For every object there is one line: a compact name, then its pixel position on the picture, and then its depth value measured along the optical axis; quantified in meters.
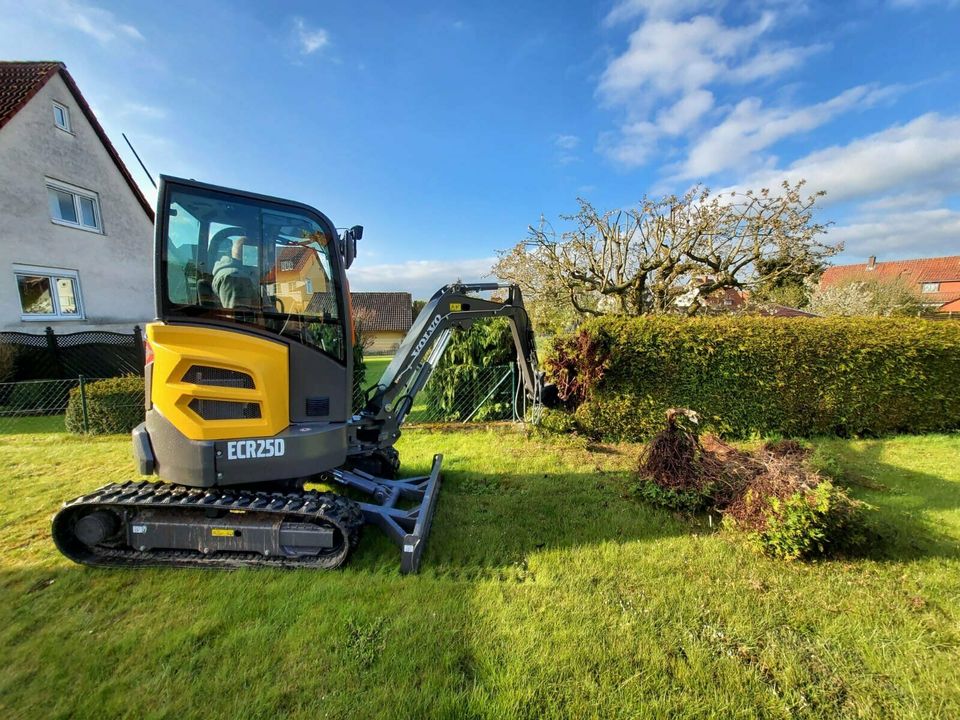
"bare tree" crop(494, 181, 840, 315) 10.31
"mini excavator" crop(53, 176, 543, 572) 2.90
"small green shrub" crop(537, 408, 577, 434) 6.66
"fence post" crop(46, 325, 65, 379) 9.70
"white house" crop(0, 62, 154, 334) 9.97
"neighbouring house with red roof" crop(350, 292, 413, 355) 37.92
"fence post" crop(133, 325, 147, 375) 10.47
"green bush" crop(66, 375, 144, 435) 7.05
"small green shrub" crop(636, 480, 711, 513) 3.95
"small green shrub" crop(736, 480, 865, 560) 3.03
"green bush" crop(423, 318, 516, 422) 7.56
